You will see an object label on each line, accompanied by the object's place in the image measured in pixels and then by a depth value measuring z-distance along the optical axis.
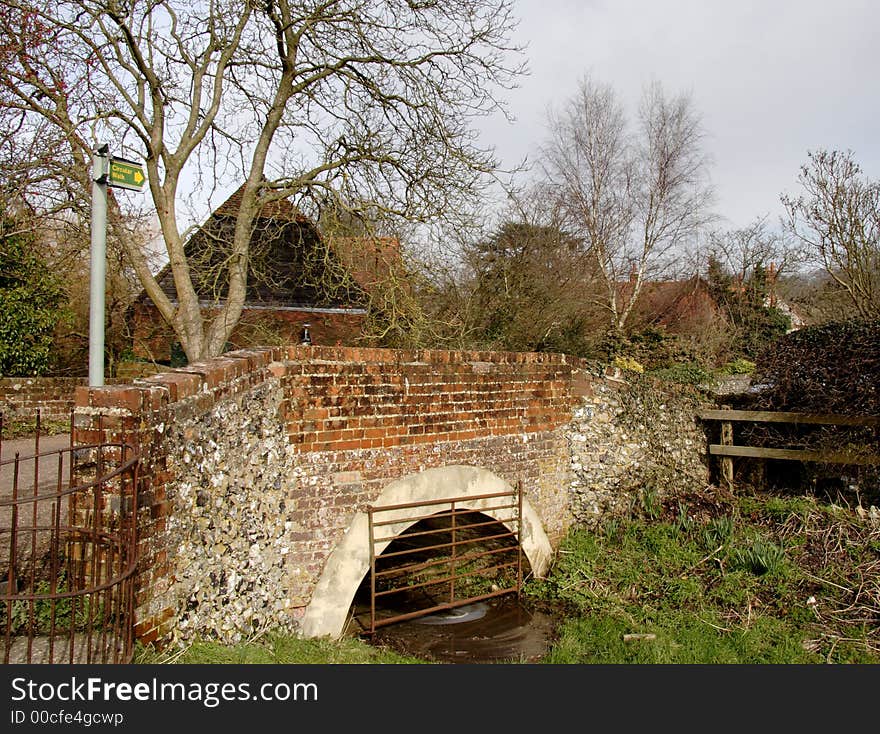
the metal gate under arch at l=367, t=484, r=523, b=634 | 6.01
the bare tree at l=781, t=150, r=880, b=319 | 12.46
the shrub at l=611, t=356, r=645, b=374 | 15.66
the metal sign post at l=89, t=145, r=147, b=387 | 4.22
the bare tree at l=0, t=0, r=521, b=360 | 10.31
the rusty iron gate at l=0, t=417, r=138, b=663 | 3.26
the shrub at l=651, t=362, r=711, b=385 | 11.38
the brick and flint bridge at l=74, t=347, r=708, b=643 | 3.85
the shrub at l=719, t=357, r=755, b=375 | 17.06
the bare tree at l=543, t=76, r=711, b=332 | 23.61
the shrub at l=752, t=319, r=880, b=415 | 8.16
